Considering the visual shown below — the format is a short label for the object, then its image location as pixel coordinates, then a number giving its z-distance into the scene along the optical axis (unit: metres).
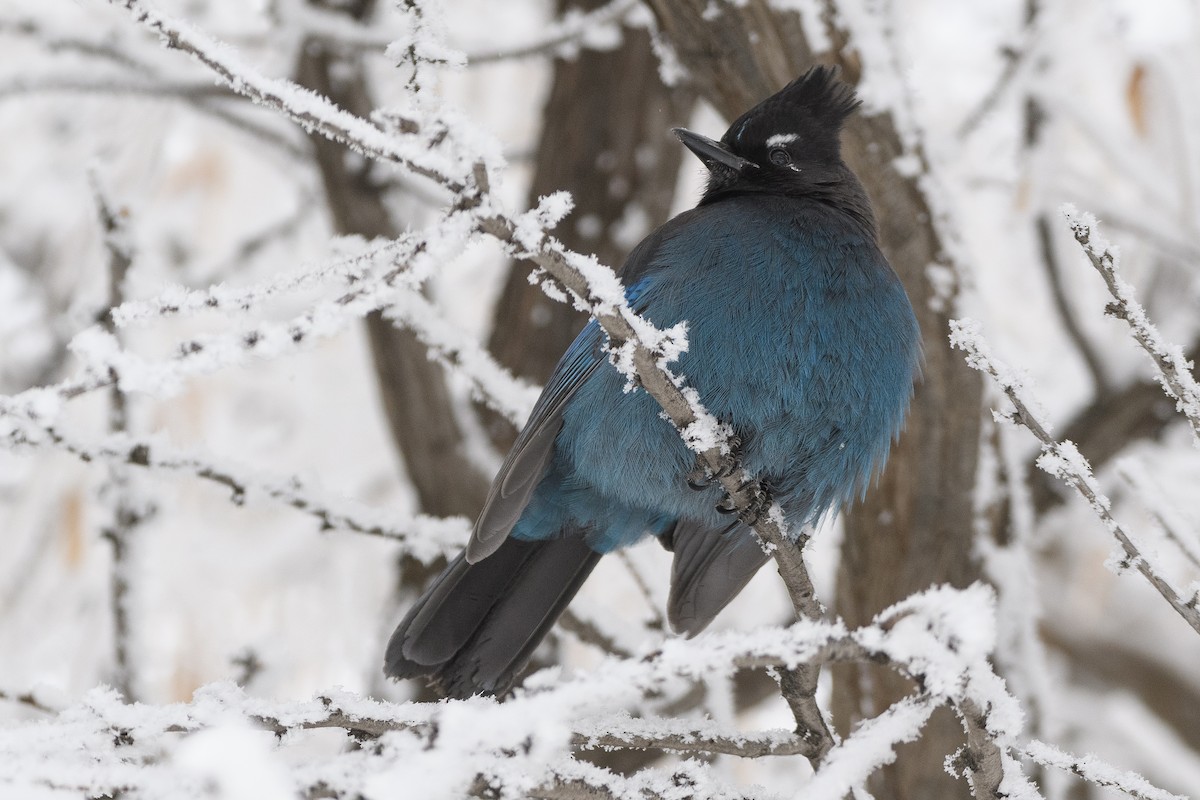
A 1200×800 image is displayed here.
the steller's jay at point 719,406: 5.15
